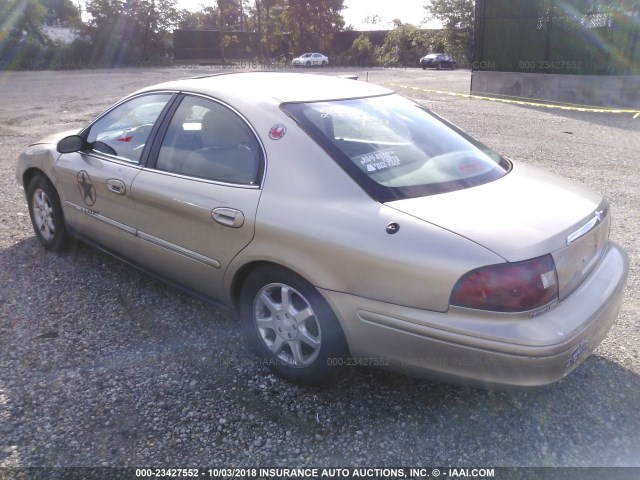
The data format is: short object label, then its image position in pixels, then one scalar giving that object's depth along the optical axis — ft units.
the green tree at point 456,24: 147.43
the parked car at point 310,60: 163.53
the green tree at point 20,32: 140.56
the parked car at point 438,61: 142.10
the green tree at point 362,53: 173.99
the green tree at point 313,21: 178.19
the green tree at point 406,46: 166.09
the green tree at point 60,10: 223.75
